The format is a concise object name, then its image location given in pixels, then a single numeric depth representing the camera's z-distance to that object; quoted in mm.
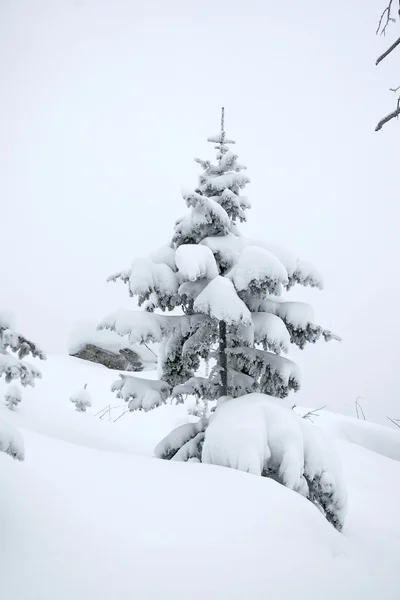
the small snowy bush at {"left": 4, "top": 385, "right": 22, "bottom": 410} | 13812
